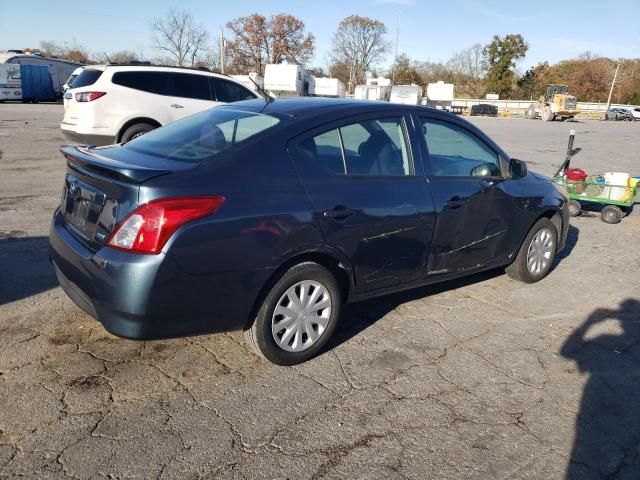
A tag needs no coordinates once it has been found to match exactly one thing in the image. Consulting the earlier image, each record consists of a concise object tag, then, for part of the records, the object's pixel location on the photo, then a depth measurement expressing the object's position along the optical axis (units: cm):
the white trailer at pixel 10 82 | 3278
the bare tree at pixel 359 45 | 8388
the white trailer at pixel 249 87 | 1057
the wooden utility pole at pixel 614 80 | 5820
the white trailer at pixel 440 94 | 5878
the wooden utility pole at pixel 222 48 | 5531
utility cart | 791
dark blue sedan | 274
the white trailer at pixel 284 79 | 3959
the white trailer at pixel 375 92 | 5241
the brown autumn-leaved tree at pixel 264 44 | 7850
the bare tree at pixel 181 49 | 6962
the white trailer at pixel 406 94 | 5001
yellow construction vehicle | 4744
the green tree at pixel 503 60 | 7144
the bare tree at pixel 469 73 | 8181
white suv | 916
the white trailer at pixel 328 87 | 4862
